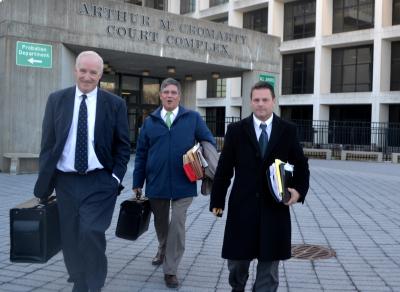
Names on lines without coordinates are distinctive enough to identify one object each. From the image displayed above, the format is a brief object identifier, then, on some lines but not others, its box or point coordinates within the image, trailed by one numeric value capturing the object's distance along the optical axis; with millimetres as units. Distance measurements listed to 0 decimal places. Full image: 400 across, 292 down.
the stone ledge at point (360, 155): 27094
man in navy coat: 5168
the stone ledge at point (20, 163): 13742
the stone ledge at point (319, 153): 27692
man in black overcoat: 4141
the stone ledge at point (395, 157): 26109
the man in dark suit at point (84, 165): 4250
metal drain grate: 6418
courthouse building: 13938
